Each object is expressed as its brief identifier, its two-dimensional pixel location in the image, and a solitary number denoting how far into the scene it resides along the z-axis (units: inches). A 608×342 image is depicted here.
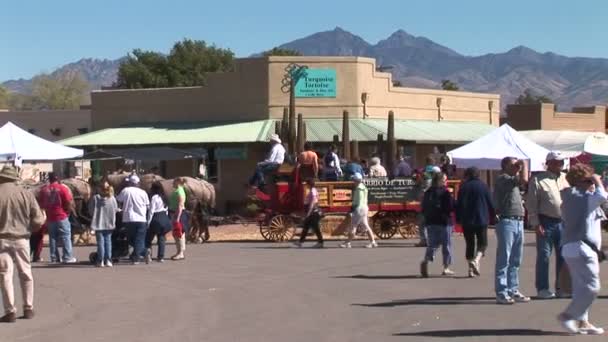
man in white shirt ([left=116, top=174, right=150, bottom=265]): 820.6
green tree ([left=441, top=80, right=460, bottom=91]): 3728.8
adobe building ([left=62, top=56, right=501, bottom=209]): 1555.1
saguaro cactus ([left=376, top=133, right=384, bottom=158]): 1341.0
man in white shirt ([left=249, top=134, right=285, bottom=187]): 1064.2
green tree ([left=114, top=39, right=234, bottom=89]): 2925.7
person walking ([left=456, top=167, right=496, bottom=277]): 646.5
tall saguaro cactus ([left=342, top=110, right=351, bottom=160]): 1279.5
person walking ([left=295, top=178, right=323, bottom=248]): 965.2
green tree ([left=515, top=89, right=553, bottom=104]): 5053.2
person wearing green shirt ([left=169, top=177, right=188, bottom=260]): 856.9
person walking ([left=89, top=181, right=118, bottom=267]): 811.4
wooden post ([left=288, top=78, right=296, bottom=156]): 1279.5
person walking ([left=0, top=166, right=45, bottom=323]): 510.9
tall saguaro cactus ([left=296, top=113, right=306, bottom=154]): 1242.5
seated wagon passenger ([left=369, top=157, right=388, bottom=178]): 1114.5
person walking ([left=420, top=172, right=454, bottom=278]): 693.9
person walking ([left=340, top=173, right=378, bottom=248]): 952.3
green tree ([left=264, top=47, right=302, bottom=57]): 3147.4
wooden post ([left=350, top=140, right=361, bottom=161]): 1341.0
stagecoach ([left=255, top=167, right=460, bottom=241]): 1045.2
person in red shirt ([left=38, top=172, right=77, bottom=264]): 852.6
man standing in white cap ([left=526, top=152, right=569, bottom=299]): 551.5
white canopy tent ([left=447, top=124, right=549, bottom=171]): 1103.0
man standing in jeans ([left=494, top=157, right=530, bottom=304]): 543.2
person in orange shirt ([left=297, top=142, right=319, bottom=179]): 1027.9
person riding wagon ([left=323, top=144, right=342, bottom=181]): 1079.6
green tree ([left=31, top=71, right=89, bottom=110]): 3811.5
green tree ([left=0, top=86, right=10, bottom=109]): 3671.3
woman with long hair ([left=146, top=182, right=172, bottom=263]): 839.1
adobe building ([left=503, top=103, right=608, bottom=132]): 2154.3
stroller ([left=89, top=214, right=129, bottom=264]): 853.2
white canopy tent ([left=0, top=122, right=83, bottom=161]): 1098.7
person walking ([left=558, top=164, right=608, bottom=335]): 442.0
